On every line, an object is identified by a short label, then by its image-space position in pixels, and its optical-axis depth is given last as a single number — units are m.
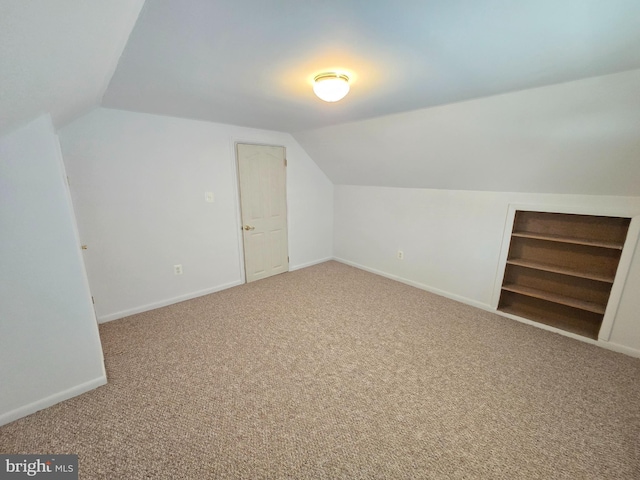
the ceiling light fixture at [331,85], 1.60
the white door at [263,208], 3.43
